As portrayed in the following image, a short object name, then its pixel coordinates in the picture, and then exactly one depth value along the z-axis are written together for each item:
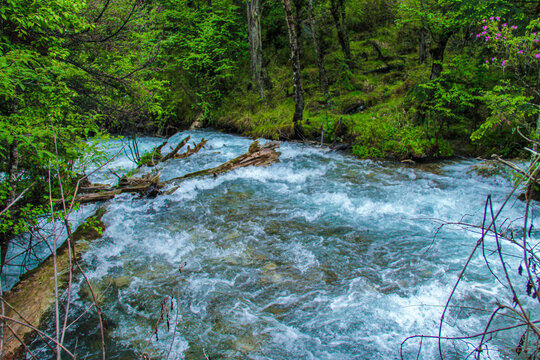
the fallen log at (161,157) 10.06
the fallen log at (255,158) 9.59
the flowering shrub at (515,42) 6.71
